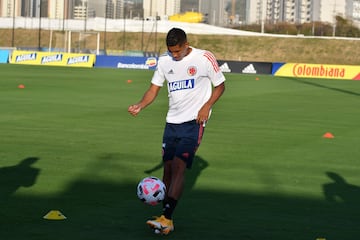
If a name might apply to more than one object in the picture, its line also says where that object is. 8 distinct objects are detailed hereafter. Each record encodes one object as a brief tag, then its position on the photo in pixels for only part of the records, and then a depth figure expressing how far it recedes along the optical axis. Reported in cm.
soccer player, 896
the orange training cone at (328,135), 1869
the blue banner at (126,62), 6269
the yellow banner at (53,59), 6250
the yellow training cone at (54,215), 903
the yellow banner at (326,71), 5806
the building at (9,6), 18081
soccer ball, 872
